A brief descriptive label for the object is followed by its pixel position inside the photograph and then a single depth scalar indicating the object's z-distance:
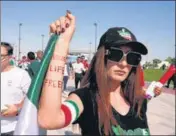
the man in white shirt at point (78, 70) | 6.84
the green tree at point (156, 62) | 46.47
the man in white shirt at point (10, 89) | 1.76
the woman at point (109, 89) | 0.82
